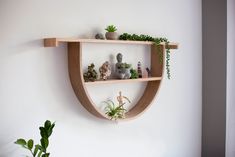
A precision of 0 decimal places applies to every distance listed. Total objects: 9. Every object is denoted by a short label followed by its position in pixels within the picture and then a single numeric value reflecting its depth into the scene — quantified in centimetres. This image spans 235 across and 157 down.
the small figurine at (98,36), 200
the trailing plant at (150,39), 216
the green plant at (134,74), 220
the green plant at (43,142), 164
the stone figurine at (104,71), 203
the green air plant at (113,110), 212
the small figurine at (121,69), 211
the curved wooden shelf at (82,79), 186
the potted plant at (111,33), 204
